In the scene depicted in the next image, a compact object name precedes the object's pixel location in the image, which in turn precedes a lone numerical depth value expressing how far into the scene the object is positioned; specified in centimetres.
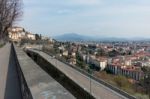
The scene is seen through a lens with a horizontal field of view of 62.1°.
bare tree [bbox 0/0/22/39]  1432
